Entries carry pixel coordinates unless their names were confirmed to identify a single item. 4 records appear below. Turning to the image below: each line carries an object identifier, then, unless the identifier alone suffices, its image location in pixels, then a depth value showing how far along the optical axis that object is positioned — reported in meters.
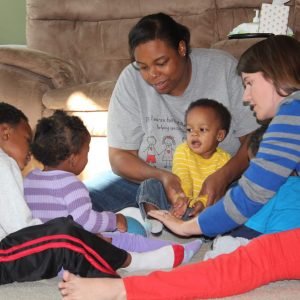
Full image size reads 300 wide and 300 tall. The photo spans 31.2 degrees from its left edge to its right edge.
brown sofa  2.94
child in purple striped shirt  1.66
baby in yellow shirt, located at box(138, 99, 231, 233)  1.98
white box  3.14
